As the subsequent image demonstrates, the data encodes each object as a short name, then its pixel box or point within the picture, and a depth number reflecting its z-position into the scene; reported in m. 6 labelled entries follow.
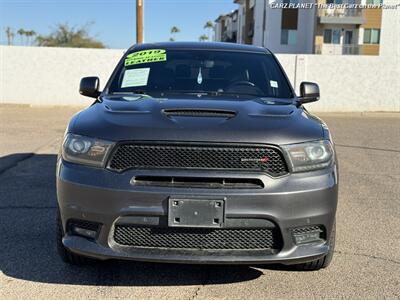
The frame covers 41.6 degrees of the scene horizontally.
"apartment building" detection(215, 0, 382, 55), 44.44
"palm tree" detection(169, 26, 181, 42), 132.00
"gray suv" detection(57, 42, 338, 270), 3.20
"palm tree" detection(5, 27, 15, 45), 49.04
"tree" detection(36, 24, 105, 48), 45.09
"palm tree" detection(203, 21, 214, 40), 133.50
